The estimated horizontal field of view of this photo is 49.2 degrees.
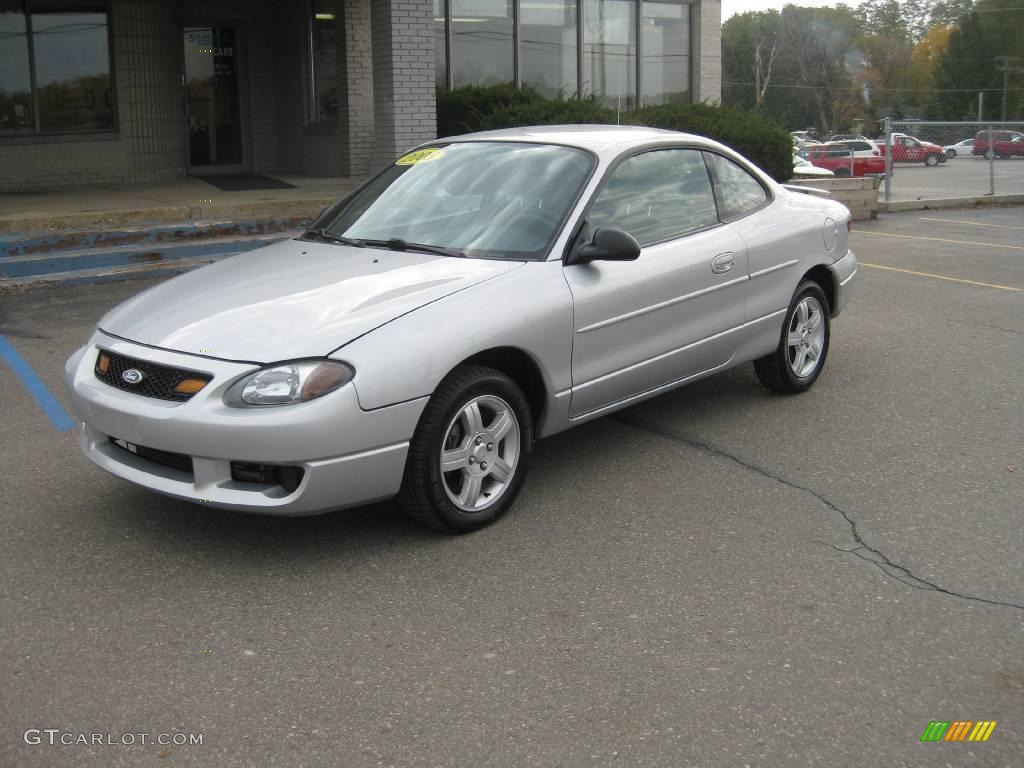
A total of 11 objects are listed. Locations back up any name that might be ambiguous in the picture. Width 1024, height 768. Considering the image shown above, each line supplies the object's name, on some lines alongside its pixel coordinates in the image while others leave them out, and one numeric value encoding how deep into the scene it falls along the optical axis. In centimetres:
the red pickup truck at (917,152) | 3809
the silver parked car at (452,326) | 416
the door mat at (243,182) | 1490
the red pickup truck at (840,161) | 4122
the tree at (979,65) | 8931
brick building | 1457
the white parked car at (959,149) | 3459
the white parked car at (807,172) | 1944
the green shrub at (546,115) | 1476
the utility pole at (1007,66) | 8475
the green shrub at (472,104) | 1570
